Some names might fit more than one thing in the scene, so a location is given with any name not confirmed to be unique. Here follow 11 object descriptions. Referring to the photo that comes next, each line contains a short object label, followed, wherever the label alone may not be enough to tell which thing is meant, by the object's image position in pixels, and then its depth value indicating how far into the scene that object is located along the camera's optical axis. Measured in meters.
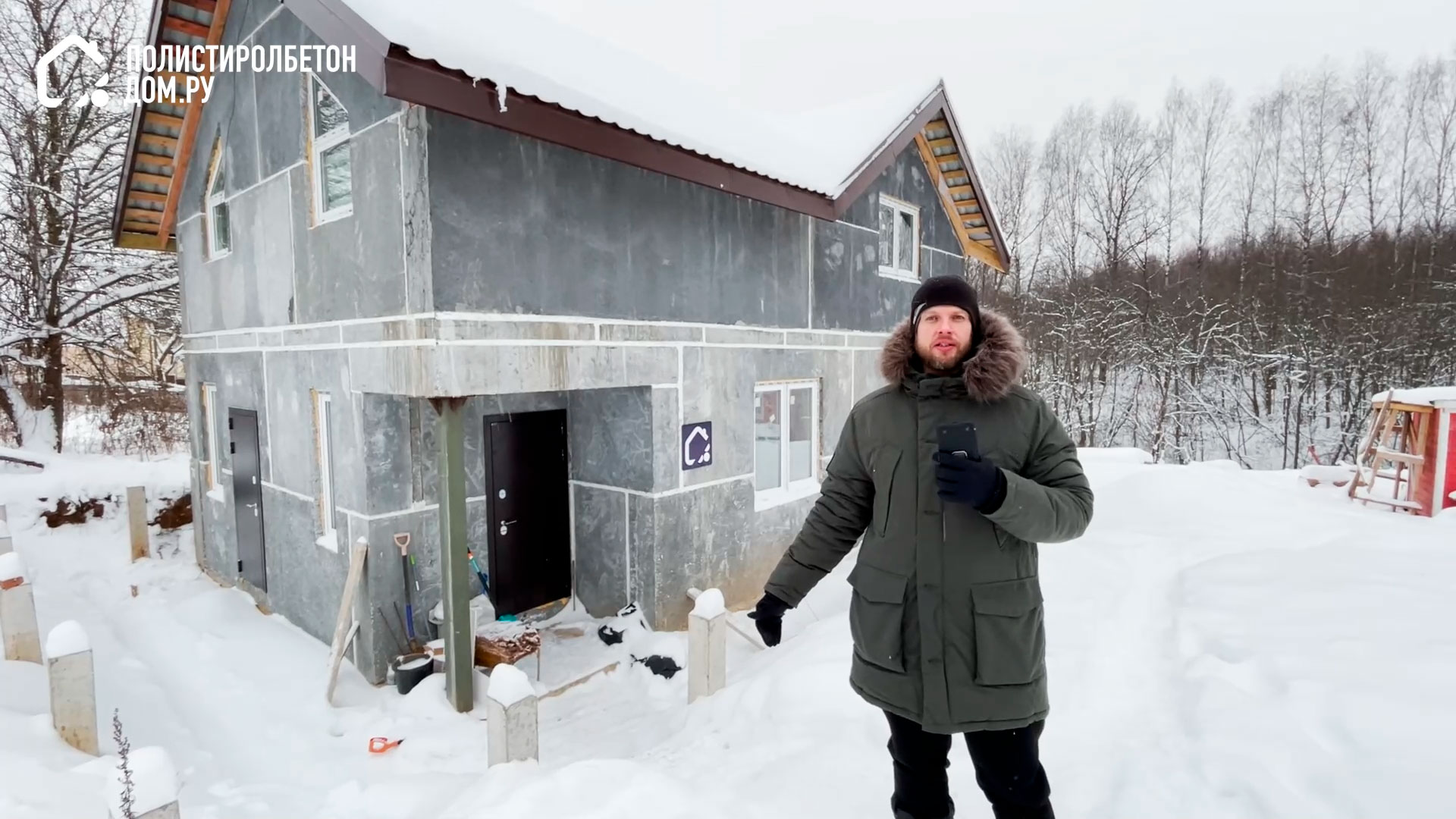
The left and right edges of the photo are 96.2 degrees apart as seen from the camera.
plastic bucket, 5.57
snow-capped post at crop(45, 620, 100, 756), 4.43
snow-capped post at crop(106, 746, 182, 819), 2.77
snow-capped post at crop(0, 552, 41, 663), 5.79
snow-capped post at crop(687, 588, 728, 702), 5.01
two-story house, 5.01
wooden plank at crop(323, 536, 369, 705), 5.54
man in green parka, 2.18
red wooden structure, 8.95
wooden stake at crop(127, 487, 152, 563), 9.30
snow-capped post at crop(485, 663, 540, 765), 3.81
